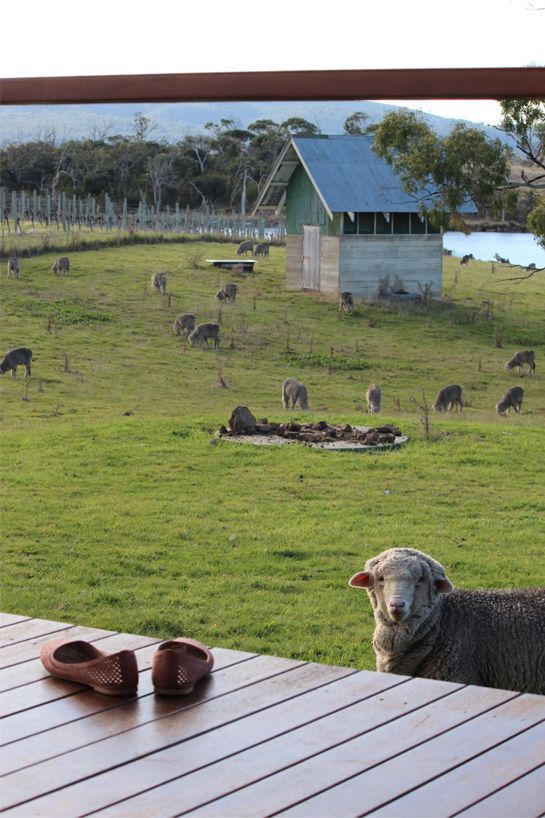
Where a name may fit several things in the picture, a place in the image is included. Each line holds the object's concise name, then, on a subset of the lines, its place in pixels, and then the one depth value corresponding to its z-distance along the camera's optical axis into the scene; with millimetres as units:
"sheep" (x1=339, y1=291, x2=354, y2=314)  25172
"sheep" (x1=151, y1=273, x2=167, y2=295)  25281
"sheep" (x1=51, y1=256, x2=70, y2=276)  25594
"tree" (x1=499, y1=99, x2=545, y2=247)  15198
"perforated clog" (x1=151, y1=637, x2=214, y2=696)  2508
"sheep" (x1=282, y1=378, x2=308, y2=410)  15414
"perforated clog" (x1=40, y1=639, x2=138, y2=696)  2490
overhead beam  2400
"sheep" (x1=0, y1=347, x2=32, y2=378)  17234
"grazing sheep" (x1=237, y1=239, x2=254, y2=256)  33125
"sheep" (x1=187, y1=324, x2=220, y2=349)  20953
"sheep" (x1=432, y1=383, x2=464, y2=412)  16156
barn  26141
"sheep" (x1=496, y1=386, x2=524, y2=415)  16484
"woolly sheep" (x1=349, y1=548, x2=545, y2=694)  4098
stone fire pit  10953
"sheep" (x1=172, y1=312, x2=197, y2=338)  21875
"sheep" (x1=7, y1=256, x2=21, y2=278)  24781
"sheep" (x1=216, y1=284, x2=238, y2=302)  25125
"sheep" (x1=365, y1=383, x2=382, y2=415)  15586
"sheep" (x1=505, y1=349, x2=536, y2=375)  20500
